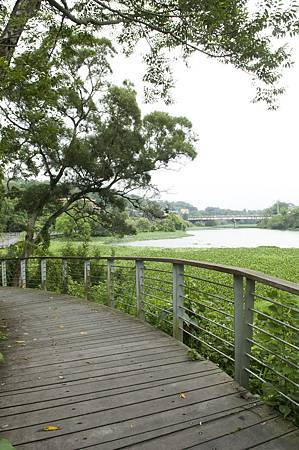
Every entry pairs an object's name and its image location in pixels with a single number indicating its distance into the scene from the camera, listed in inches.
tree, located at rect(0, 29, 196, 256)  478.3
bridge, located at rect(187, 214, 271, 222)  1812.1
